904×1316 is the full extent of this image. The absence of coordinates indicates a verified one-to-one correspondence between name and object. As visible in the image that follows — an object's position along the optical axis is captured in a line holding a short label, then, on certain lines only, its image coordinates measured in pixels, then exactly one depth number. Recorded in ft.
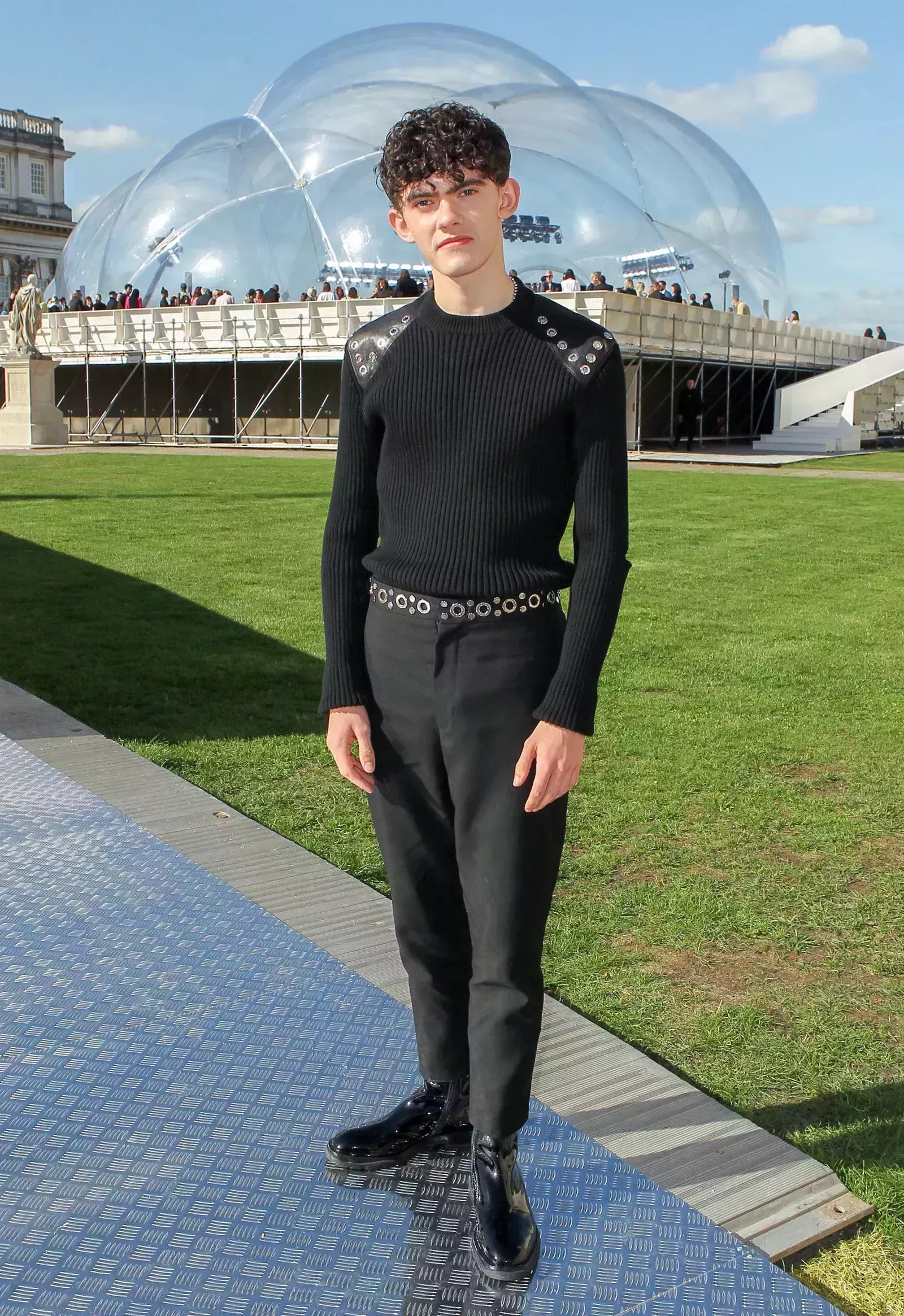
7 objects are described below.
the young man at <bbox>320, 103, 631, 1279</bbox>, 8.07
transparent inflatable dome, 127.44
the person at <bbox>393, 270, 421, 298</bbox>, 82.84
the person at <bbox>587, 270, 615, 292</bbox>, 93.25
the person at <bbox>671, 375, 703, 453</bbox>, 104.12
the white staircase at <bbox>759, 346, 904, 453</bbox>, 105.91
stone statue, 94.73
